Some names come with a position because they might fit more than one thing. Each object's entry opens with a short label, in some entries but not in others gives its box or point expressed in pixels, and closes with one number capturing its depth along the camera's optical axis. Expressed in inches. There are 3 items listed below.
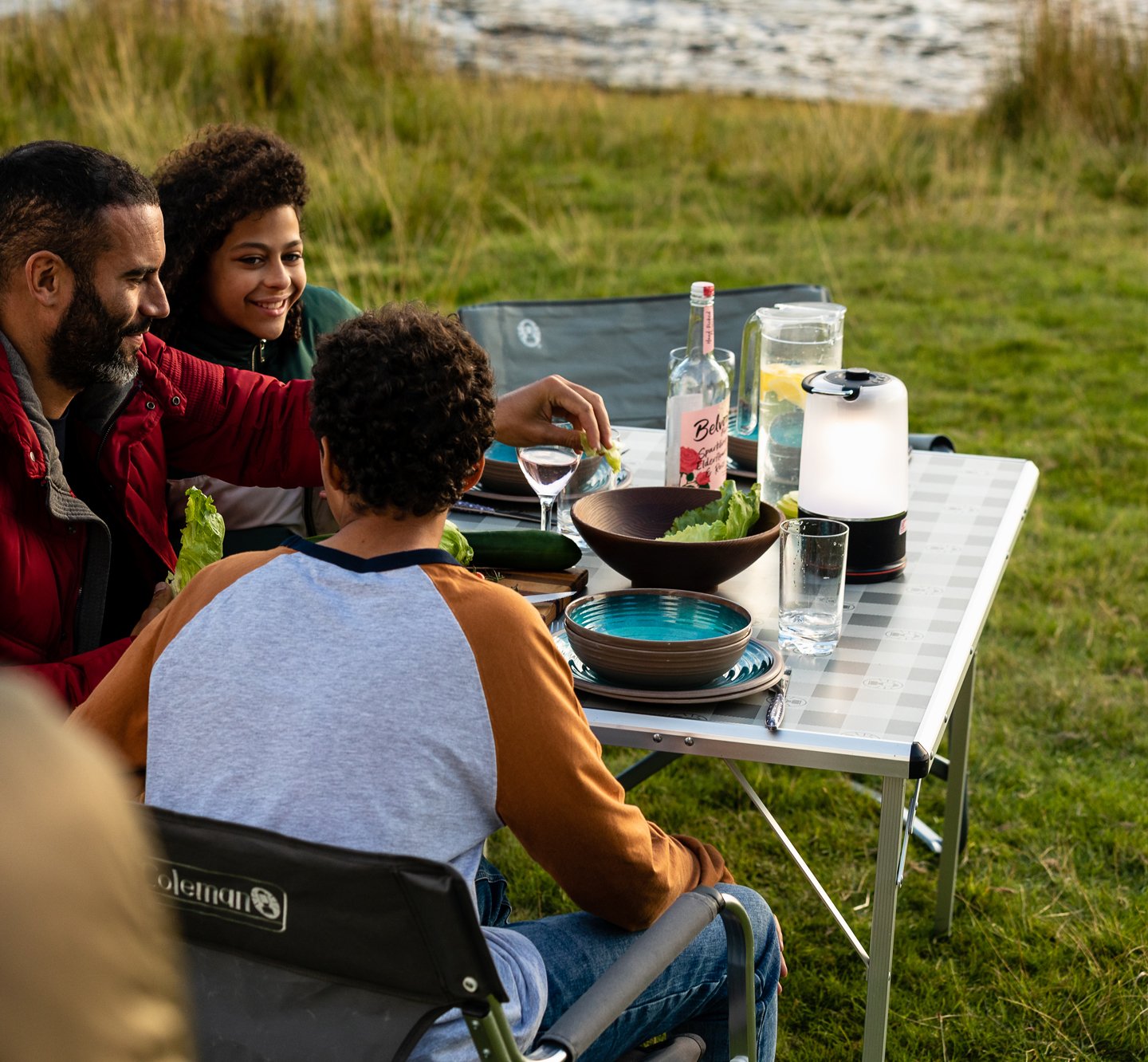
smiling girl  118.3
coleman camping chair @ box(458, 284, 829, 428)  160.6
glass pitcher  111.2
